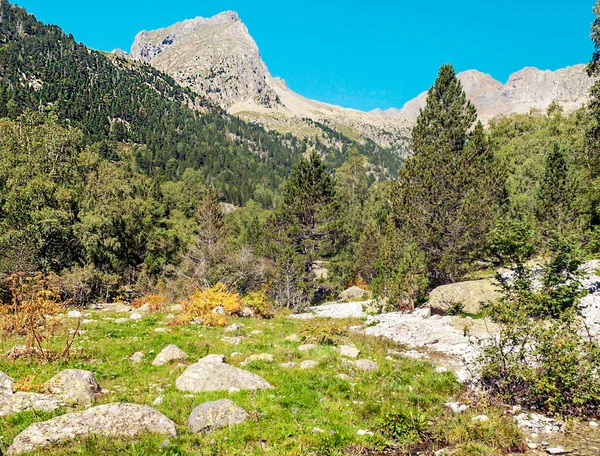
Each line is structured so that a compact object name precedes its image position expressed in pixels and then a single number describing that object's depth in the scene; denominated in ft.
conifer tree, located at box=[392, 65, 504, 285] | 96.22
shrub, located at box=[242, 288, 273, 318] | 88.89
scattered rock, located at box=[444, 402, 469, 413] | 31.89
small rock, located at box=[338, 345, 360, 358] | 47.90
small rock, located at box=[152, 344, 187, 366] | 40.40
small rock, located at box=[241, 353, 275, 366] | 42.42
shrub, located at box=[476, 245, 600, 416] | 29.78
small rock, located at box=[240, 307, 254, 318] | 85.05
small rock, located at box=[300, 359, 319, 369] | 41.39
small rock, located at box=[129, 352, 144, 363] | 41.20
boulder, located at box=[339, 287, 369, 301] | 131.44
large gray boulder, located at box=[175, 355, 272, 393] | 33.09
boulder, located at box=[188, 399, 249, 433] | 26.03
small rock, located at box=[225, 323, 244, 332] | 62.95
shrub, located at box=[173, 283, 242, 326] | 68.44
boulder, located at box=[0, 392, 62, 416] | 26.61
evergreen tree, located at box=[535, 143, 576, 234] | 110.63
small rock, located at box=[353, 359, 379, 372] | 42.14
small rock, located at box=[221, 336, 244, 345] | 53.14
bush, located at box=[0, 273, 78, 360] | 38.93
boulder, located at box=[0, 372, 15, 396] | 28.17
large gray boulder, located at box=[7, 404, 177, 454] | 21.61
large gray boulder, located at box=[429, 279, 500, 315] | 75.10
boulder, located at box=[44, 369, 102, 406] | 28.86
